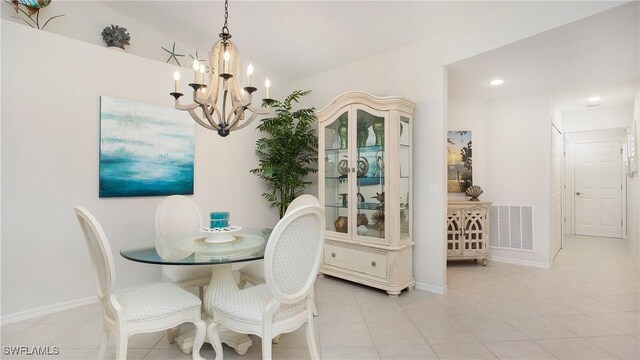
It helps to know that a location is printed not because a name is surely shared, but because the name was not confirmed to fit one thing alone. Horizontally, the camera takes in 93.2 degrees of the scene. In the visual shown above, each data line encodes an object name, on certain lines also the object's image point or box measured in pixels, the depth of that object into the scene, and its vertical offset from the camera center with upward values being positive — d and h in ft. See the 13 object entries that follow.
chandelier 6.33 +2.10
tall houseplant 12.64 +1.38
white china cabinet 9.75 -0.32
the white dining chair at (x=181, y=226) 7.66 -1.25
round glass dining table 5.43 -1.37
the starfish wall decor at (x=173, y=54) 11.29 +4.84
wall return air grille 13.20 -1.99
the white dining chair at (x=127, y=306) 5.02 -2.22
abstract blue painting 9.31 +1.08
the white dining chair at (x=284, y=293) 5.00 -1.93
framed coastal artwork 14.35 +1.08
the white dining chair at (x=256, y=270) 7.75 -2.30
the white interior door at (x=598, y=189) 19.03 -0.38
